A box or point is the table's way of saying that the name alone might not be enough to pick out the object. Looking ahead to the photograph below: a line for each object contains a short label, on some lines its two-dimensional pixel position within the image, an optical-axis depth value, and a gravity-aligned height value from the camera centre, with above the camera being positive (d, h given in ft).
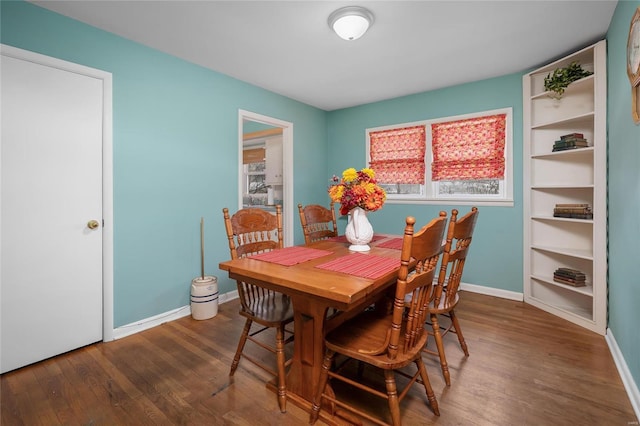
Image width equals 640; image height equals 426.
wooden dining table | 4.30 -1.07
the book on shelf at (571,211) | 8.79 +0.06
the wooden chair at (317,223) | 8.48 -0.30
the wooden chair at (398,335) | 4.02 -1.94
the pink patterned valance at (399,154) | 12.83 +2.59
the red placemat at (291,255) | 5.79 -0.88
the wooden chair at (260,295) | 5.49 -1.85
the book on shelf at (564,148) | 8.91 +1.97
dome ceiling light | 6.91 +4.47
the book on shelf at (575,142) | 8.89 +2.09
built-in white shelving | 8.06 +0.73
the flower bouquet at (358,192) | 6.60 +0.46
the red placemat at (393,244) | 7.10 -0.77
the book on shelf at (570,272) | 8.99 -1.81
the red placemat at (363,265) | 4.89 -0.93
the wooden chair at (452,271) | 5.34 -1.12
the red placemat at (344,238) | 8.07 -0.72
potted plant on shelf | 8.91 +4.07
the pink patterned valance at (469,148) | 11.03 +2.47
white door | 6.36 +0.00
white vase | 6.84 -0.42
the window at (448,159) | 11.02 +2.19
